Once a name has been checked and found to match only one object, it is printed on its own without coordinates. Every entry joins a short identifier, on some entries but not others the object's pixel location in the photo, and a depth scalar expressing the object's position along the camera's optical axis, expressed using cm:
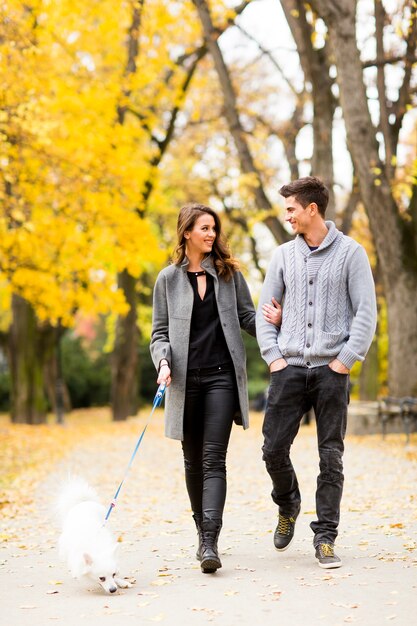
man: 554
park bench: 1384
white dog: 504
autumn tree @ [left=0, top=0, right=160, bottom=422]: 1370
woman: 568
